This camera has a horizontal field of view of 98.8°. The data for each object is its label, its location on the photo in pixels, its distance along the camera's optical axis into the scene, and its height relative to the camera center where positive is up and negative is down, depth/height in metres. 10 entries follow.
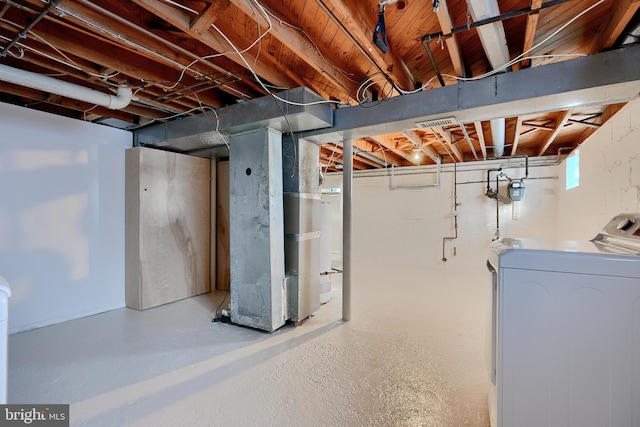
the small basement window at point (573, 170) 3.47 +0.52
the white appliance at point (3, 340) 1.04 -0.49
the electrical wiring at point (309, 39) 1.67 +1.20
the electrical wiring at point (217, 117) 2.79 +0.97
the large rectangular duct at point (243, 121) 2.40 +0.89
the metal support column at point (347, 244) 3.00 -0.37
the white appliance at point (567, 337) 1.05 -0.52
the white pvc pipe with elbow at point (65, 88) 1.95 +0.99
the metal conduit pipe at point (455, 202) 5.36 +0.15
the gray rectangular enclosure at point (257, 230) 2.69 -0.19
